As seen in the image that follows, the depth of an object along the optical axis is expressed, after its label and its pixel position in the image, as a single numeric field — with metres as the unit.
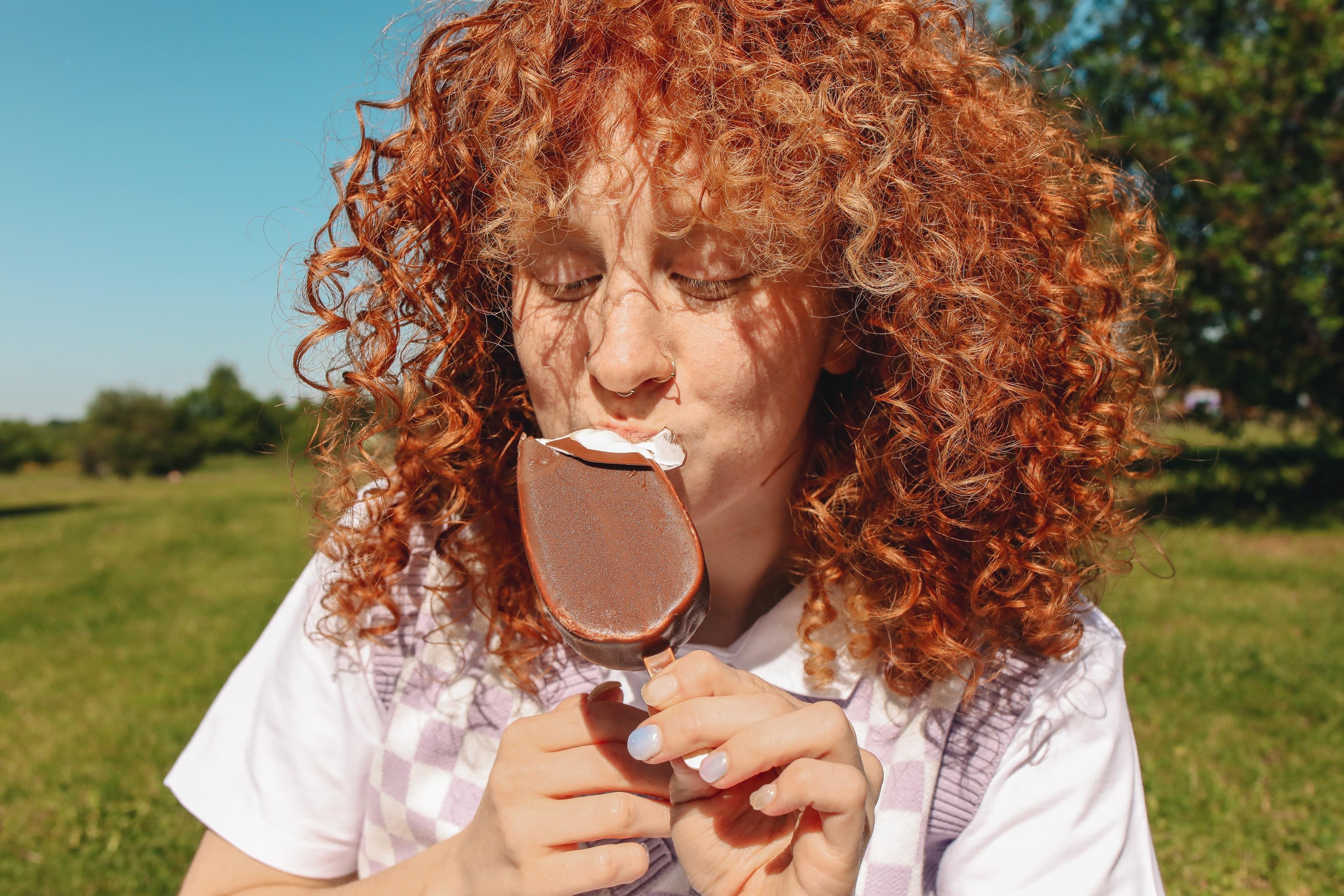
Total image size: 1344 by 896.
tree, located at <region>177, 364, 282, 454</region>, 35.12
